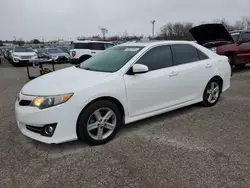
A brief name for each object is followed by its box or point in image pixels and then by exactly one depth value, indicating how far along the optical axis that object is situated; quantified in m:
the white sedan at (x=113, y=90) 2.82
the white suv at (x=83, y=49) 13.34
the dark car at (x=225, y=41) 8.11
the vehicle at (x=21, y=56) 14.91
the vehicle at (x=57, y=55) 16.82
